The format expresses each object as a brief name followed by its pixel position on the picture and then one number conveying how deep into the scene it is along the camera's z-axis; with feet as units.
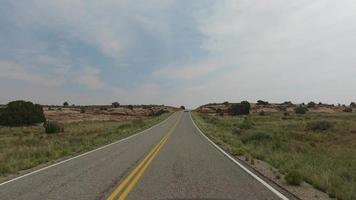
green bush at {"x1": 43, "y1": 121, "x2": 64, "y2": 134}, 137.47
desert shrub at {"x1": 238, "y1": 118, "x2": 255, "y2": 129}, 133.35
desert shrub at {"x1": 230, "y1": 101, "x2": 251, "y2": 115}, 326.65
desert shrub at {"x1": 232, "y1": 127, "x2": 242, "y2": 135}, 110.83
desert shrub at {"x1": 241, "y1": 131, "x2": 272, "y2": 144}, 83.51
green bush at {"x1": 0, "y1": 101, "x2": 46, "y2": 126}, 198.39
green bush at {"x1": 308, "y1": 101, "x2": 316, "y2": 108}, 429.09
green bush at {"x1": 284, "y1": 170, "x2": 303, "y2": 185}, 29.86
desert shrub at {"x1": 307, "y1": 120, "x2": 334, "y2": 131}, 133.02
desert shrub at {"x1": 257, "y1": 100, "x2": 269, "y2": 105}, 524.28
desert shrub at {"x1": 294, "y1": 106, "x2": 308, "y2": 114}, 286.05
